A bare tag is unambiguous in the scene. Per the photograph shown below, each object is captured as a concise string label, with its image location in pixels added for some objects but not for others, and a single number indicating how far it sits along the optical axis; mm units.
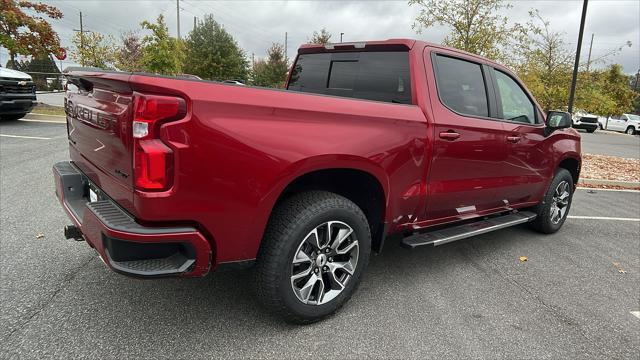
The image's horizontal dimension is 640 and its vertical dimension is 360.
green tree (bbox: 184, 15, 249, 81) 38344
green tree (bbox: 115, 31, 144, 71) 32031
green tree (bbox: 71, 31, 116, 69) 27906
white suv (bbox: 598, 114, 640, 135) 30906
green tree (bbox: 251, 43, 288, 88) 44156
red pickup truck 1930
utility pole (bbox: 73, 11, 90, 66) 27019
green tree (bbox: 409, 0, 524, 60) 11289
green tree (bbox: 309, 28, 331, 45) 39312
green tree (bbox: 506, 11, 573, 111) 11938
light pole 10359
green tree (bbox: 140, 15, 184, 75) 19109
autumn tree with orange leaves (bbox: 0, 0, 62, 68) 12258
